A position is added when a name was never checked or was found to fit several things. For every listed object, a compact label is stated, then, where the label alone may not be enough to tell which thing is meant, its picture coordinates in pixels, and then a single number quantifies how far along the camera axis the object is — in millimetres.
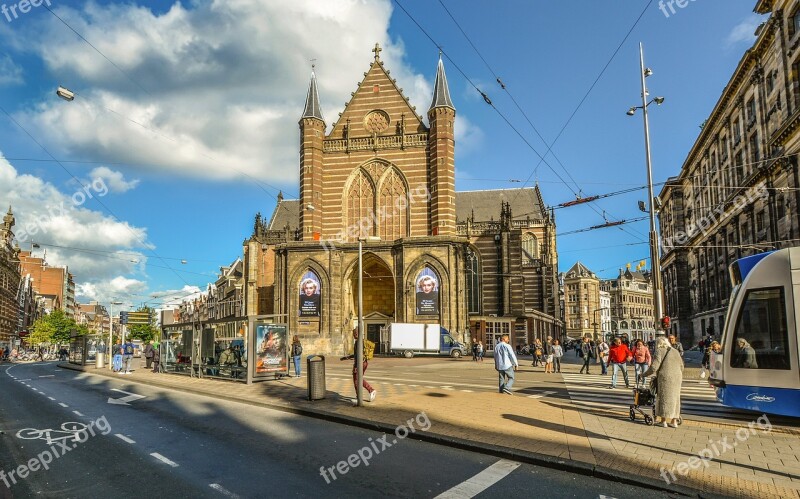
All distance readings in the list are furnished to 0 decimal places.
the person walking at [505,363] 14570
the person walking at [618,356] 16016
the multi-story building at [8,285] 64625
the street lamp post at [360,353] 12562
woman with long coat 9609
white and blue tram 9867
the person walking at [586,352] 22586
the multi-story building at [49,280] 101200
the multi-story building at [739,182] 29531
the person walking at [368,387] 12906
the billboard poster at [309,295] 38781
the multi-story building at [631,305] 121062
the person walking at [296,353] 20172
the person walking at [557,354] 22922
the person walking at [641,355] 14758
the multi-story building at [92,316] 165275
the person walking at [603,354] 22741
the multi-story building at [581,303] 110688
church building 38031
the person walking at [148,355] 26844
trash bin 13383
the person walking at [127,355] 25578
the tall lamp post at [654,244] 15375
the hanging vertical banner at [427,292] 37656
